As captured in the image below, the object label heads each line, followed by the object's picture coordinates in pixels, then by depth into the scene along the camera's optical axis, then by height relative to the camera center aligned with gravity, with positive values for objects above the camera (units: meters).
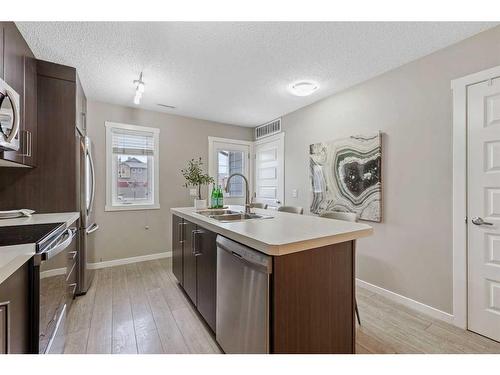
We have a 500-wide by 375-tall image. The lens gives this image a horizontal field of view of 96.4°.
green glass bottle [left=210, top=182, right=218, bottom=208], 2.62 -0.15
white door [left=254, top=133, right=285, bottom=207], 4.12 +0.33
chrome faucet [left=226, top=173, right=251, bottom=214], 2.20 -0.18
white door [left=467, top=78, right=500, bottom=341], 1.74 -0.16
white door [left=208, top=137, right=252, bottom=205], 4.36 +0.50
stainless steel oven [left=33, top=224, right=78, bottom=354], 1.17 -0.64
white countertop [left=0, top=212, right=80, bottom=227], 1.67 -0.27
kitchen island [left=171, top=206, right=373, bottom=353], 1.08 -0.50
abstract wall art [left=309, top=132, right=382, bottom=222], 2.54 +0.15
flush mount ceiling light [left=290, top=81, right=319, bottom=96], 2.73 +1.24
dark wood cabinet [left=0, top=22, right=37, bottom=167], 1.56 +0.82
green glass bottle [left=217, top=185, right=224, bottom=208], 2.62 -0.14
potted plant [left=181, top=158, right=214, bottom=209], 2.69 +0.09
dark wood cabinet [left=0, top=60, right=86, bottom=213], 2.08 +0.30
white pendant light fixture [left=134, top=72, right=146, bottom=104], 2.52 +1.13
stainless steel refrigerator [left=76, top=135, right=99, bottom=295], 2.41 -0.29
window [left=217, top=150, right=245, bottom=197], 4.48 +0.41
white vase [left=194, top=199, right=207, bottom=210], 2.66 -0.21
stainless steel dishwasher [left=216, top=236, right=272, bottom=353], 1.10 -0.62
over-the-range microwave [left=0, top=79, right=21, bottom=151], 1.38 +0.45
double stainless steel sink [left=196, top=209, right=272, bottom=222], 2.01 -0.27
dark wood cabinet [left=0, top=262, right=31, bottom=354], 0.90 -0.56
